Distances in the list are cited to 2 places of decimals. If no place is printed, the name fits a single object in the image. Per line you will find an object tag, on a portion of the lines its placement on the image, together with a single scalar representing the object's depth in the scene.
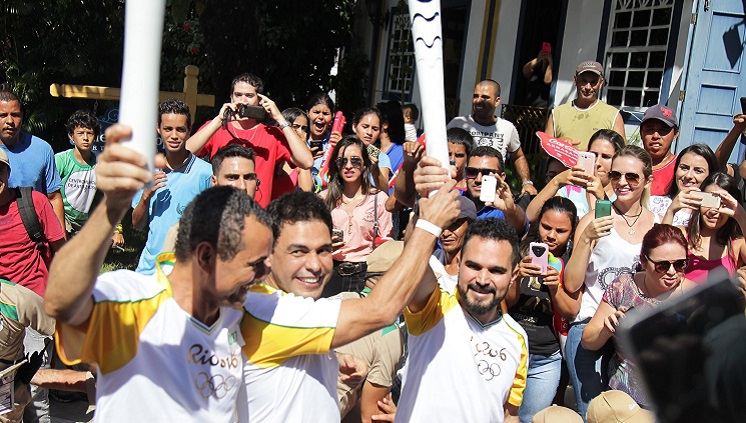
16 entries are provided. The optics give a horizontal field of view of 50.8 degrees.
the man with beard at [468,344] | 3.13
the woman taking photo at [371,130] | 6.49
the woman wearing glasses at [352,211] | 5.11
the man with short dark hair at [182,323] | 2.32
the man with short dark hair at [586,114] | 6.80
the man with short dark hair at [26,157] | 6.12
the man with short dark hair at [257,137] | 5.62
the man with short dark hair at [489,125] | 7.02
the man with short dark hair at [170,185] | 4.91
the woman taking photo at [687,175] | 5.32
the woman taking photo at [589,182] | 5.07
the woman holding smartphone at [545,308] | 4.55
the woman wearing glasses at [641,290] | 4.13
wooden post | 7.25
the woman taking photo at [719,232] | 4.75
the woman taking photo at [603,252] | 4.51
